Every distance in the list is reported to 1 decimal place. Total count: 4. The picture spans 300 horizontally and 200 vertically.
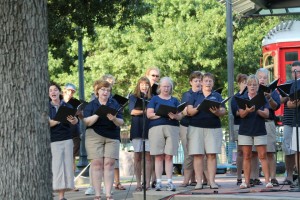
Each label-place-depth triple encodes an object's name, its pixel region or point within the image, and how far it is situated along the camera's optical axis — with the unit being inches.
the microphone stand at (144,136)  506.1
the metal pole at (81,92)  861.8
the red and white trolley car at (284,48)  1099.3
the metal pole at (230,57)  1009.5
